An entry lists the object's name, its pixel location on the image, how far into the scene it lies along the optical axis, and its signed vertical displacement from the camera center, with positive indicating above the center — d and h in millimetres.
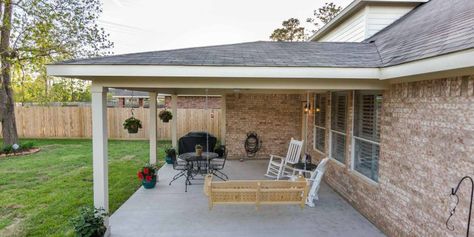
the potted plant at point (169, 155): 9197 -1489
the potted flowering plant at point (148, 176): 6836 -1579
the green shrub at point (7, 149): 11258 -1580
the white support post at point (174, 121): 11055 -519
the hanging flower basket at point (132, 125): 6578 -385
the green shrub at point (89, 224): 4078 -1615
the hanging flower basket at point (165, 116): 10207 -288
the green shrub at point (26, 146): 11645 -1514
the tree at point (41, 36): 10844 +2759
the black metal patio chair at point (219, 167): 7697 -1803
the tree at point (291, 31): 25891 +6693
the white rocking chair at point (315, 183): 5848 -1491
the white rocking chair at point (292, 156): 8289 -1401
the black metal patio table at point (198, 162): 7336 -1392
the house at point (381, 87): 3312 +299
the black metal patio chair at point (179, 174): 7508 -1813
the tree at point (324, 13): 22391 +7305
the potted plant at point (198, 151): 7658 -1119
